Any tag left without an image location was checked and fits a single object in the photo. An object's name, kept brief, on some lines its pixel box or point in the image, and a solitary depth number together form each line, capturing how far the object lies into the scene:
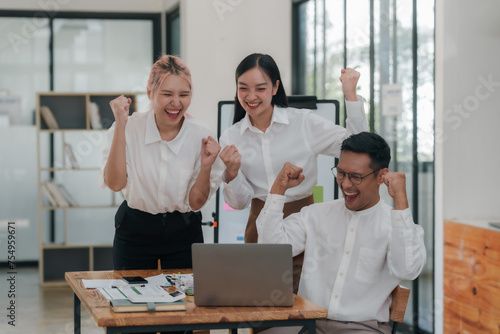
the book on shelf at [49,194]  7.02
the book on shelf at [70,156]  7.10
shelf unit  7.03
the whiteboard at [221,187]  4.10
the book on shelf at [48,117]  7.04
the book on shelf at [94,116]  7.09
